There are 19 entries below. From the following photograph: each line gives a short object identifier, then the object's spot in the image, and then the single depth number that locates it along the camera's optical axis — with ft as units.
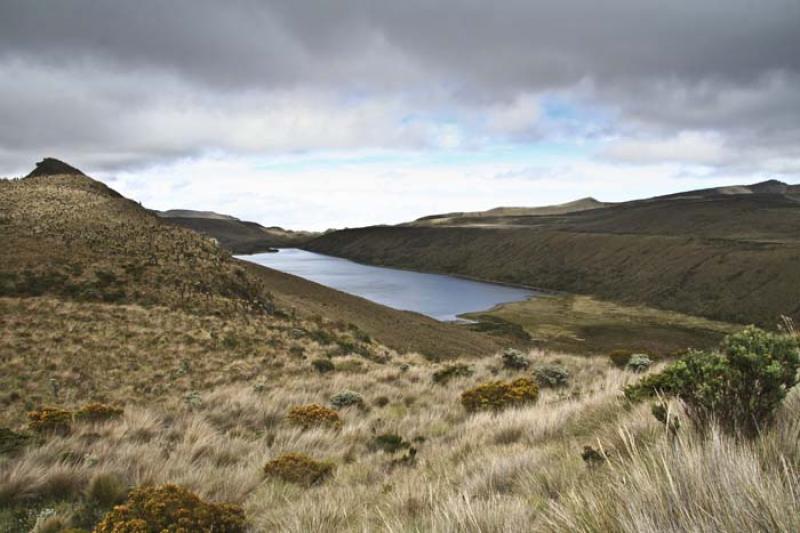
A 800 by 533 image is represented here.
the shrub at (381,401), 43.56
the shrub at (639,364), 50.83
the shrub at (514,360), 59.21
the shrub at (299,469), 22.70
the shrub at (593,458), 16.17
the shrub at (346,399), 41.98
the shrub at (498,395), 36.80
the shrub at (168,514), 15.97
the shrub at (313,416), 34.12
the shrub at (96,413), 32.58
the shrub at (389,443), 28.35
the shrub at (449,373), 52.08
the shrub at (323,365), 67.31
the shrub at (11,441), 23.49
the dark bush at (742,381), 15.75
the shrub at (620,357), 59.36
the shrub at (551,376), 47.91
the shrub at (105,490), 19.24
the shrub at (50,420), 28.30
